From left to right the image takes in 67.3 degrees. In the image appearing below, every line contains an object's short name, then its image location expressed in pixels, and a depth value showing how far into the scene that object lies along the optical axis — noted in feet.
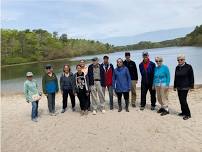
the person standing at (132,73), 15.21
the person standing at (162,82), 14.21
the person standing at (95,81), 14.87
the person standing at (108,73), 15.08
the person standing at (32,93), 14.82
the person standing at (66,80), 15.24
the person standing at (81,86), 14.78
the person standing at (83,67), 14.90
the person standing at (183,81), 13.32
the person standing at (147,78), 14.69
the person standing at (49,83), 15.23
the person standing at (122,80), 14.71
